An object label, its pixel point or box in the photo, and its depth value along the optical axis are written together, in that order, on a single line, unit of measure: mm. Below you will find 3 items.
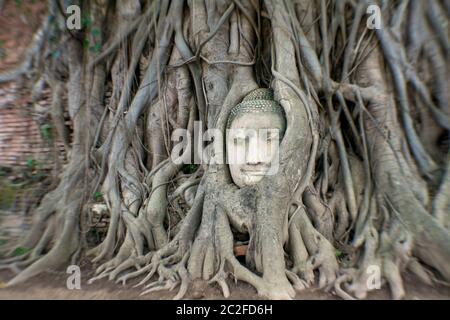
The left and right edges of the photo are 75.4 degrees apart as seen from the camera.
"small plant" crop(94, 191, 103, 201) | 2994
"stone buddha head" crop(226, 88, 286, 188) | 2420
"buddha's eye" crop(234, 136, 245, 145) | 2469
